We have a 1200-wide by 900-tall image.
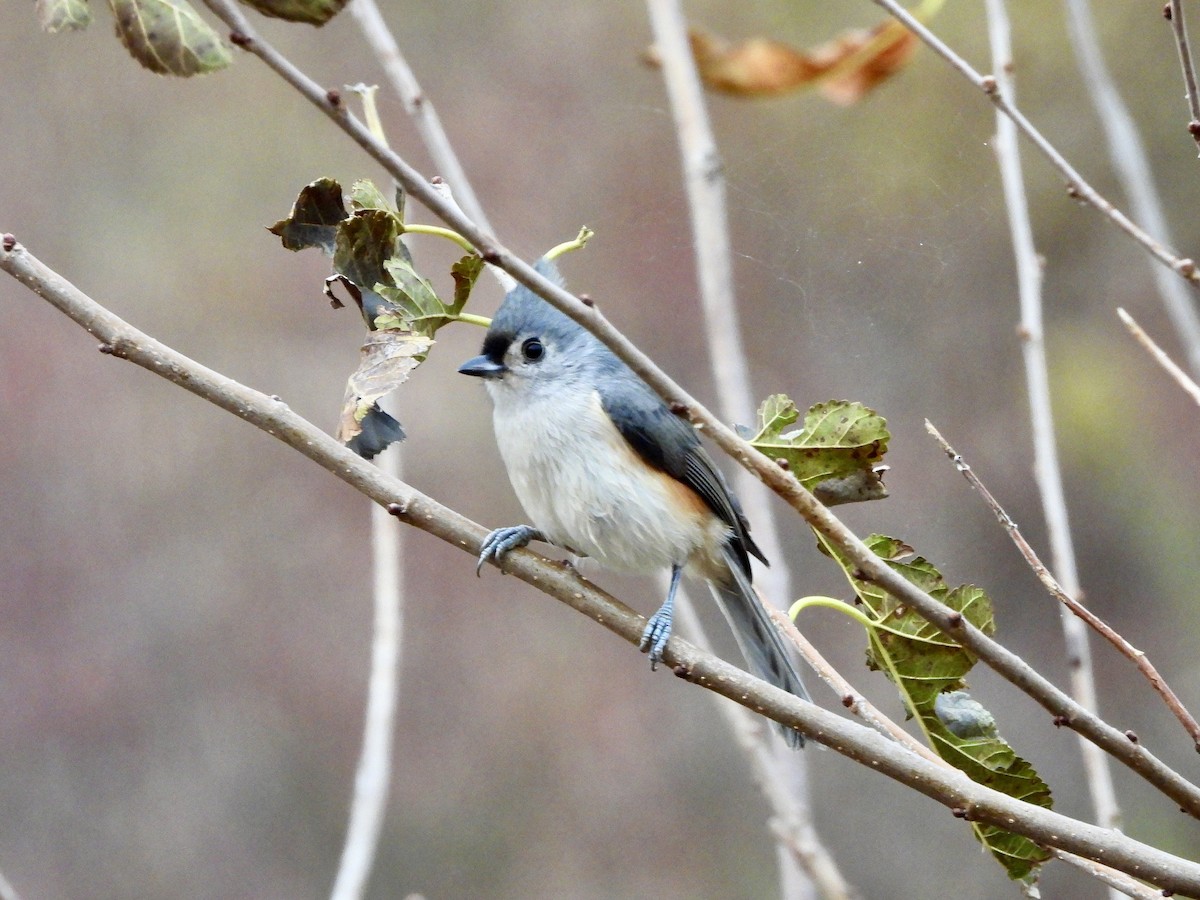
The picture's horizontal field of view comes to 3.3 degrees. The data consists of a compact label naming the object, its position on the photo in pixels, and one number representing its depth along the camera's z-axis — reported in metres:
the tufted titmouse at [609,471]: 5.28
